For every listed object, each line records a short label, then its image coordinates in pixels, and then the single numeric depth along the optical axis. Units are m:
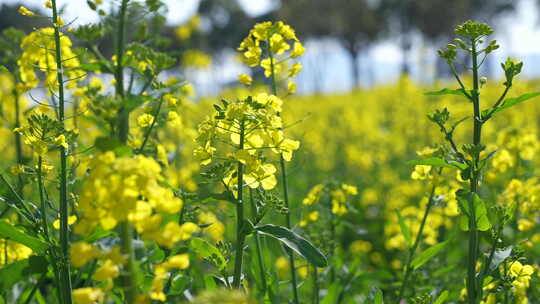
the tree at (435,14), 34.16
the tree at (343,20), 30.23
